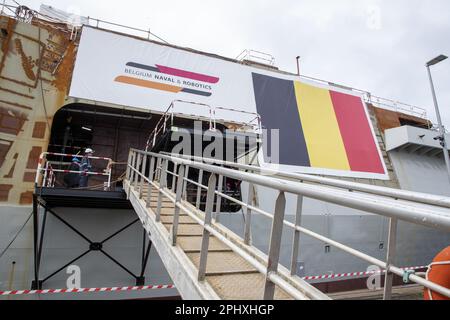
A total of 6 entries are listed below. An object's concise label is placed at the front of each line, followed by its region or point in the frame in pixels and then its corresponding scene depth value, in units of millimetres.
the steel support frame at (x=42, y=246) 6902
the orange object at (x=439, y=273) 1987
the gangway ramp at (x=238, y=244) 1216
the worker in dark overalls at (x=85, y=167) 7375
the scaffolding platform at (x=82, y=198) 6357
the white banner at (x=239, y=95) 9903
